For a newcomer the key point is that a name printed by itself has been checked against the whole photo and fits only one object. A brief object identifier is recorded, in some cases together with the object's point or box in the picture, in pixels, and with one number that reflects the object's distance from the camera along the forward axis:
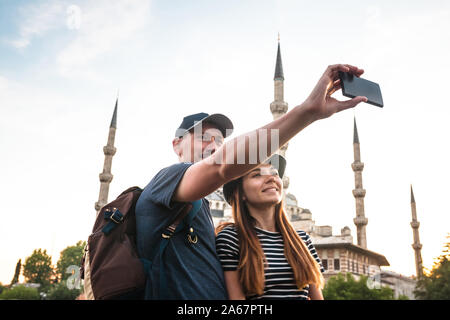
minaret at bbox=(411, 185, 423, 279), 39.85
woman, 2.02
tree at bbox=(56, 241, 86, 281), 54.78
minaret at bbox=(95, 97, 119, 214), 30.12
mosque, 27.00
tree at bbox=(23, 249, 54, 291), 57.34
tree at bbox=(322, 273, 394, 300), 21.72
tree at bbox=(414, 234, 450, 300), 17.28
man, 1.49
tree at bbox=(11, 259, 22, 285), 64.19
